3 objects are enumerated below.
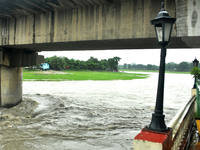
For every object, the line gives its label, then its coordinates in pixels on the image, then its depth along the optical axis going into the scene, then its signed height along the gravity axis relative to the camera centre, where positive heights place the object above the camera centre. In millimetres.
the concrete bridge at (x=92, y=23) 7105 +1955
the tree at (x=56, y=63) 111562 +1977
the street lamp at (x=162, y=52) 4391 +402
